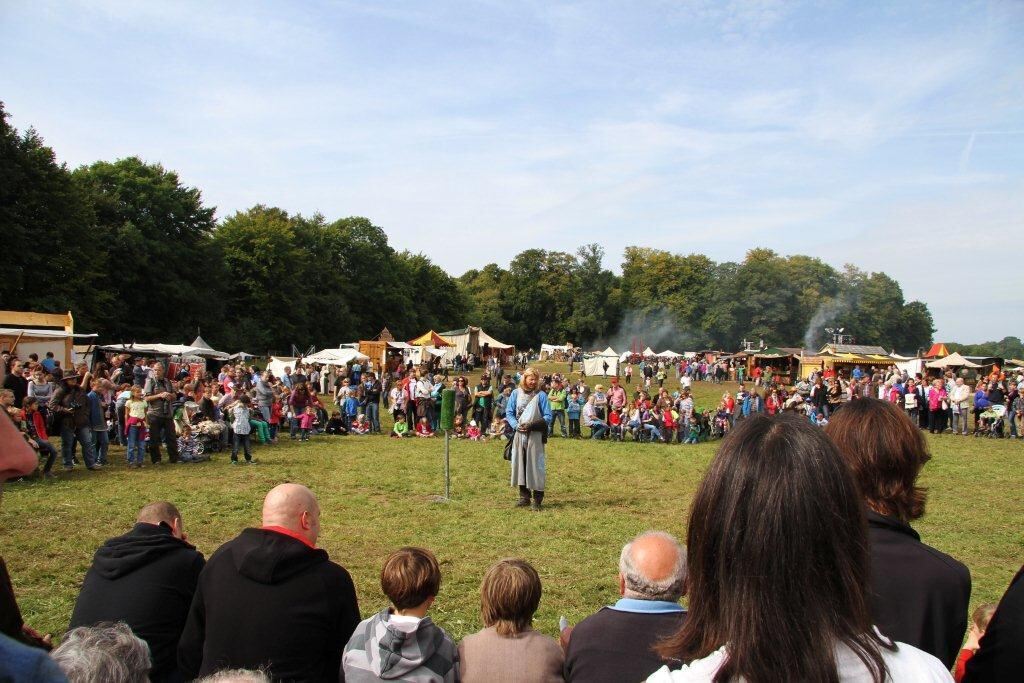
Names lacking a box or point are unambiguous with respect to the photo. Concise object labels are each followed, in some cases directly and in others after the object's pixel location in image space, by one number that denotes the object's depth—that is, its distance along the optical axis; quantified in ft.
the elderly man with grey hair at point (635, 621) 8.89
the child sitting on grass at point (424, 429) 65.70
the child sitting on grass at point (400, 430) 65.04
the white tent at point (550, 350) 237.41
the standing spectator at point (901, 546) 6.86
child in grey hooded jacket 10.11
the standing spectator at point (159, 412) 44.47
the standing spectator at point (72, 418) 39.88
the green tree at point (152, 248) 140.05
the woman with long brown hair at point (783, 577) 3.96
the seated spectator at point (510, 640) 10.37
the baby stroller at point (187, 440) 46.85
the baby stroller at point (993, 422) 67.97
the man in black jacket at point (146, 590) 11.40
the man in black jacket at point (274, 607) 10.05
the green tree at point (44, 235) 106.01
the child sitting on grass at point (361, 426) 67.26
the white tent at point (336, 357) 104.37
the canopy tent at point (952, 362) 129.90
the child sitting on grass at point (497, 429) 65.26
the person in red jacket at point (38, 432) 38.78
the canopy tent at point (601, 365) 156.56
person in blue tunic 32.27
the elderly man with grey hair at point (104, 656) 5.96
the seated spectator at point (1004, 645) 5.75
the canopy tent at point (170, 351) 95.35
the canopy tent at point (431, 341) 145.69
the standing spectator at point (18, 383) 44.73
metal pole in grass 32.40
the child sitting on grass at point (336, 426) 65.21
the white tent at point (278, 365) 98.99
